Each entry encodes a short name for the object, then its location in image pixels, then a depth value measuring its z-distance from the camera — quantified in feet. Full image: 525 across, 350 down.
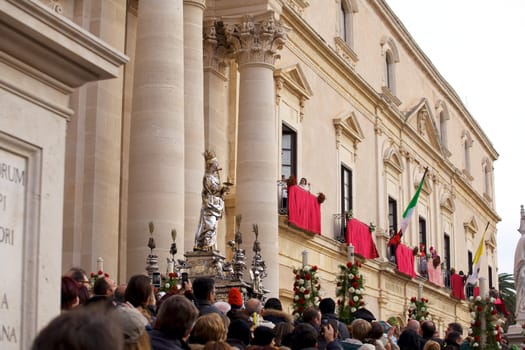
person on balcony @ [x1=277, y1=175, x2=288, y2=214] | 78.33
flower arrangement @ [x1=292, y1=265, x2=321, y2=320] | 58.75
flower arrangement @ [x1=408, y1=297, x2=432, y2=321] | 70.64
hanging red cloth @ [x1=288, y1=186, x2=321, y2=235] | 78.33
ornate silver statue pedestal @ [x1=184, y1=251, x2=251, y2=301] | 49.47
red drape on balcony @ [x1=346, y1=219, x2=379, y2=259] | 92.38
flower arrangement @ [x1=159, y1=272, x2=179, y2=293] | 45.68
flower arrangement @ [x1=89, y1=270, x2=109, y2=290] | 43.11
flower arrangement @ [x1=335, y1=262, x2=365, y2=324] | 58.34
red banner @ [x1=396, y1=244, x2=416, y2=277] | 108.06
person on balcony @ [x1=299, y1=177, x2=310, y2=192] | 81.56
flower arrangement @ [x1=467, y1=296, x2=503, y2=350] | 57.72
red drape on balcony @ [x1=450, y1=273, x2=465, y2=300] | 131.03
